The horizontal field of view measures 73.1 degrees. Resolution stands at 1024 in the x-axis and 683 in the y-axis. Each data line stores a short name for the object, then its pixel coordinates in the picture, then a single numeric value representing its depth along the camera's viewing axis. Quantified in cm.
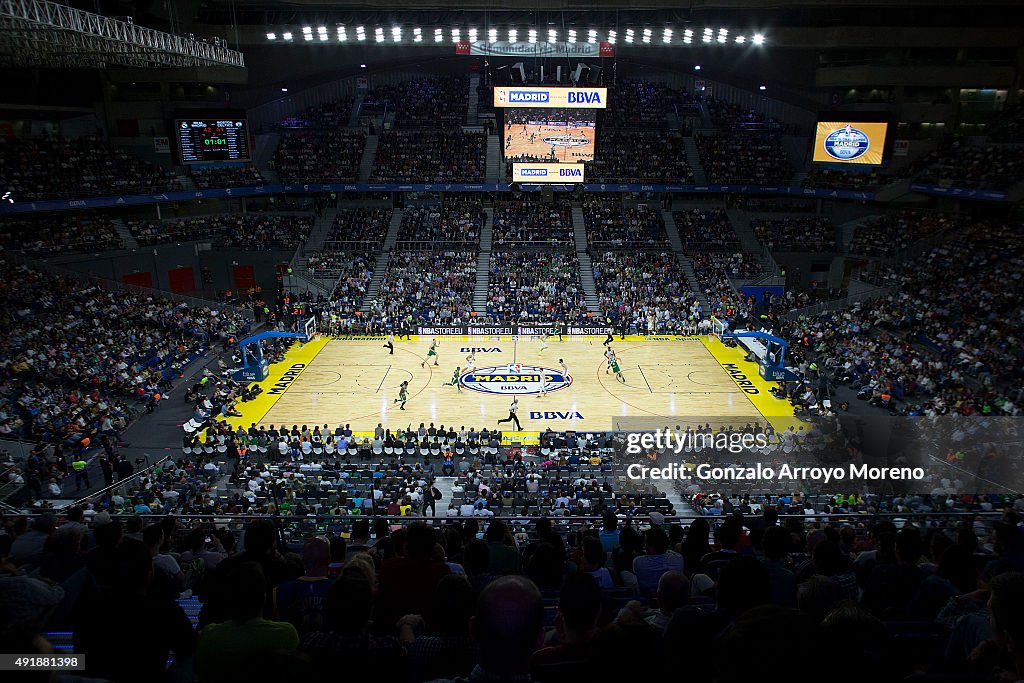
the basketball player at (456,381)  3218
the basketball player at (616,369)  3344
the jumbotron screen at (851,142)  4206
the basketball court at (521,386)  2833
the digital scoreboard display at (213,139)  4594
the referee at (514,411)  2654
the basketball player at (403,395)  2966
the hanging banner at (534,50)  3684
